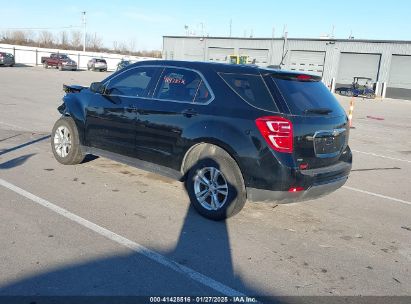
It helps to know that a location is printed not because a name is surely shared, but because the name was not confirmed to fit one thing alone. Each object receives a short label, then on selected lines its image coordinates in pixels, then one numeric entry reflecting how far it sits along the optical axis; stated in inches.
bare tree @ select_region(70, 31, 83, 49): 4273.6
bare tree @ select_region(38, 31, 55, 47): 3936.5
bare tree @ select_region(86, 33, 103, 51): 4448.8
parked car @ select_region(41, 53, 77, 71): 1818.4
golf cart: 1627.7
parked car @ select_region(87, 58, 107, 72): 1991.9
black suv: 176.2
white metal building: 1788.9
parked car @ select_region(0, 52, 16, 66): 1590.9
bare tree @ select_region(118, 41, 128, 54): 4719.5
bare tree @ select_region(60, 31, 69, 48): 4262.8
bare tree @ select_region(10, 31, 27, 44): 3575.3
